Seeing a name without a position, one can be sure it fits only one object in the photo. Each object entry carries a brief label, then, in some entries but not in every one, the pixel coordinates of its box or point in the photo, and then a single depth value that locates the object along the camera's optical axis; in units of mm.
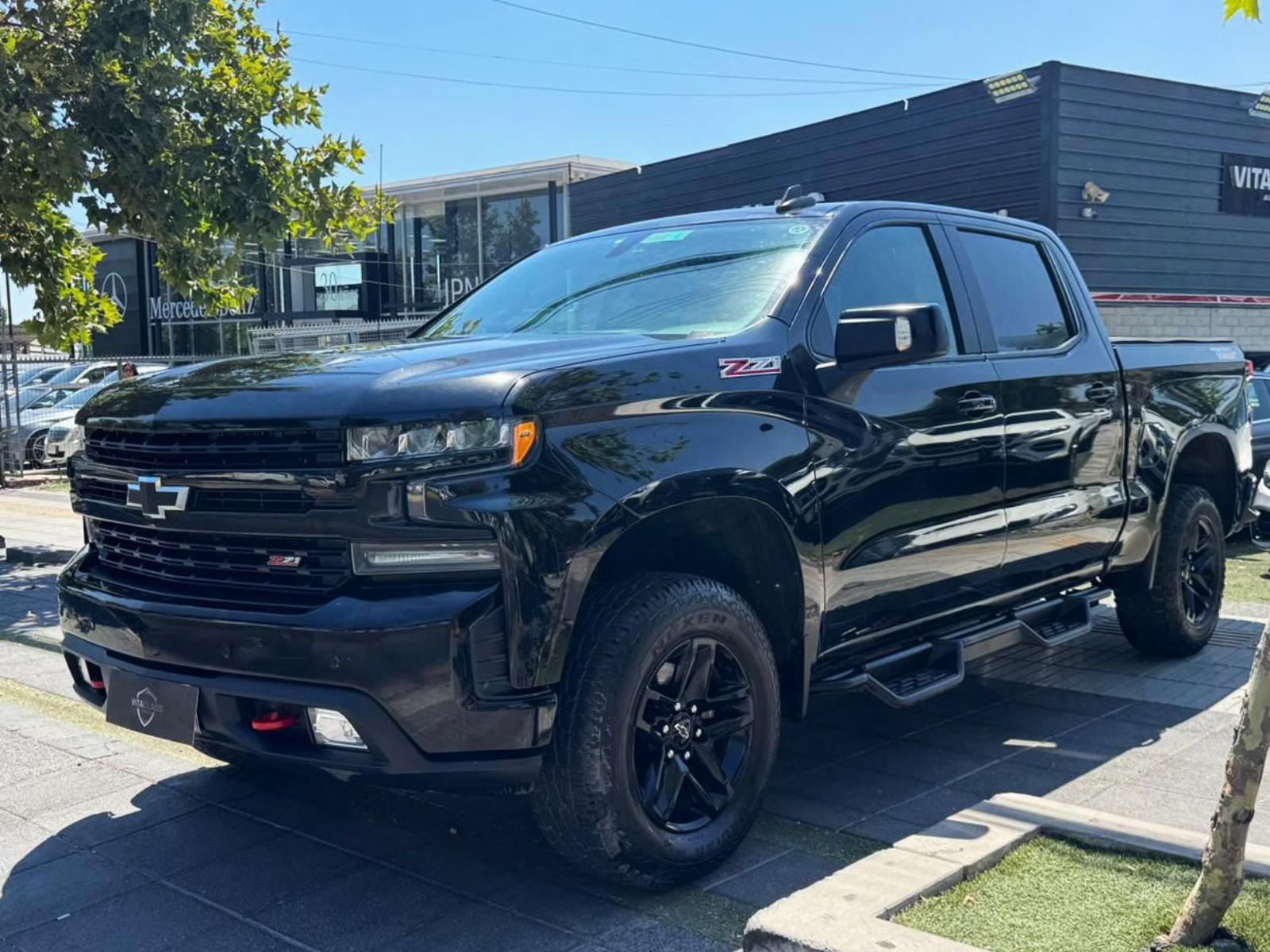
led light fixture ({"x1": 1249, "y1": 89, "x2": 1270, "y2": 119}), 19616
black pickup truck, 3193
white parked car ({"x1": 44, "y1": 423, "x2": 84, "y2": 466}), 20188
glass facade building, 29469
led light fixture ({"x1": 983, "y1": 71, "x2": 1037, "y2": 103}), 17141
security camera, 17359
